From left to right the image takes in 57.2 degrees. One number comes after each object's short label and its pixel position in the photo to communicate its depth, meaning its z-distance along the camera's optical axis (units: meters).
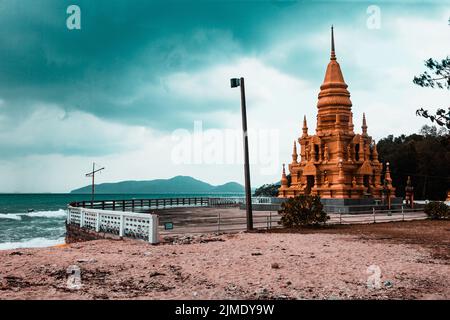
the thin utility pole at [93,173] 40.16
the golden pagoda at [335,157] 34.62
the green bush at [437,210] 24.53
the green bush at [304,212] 18.98
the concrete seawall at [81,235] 16.72
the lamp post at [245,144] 16.78
